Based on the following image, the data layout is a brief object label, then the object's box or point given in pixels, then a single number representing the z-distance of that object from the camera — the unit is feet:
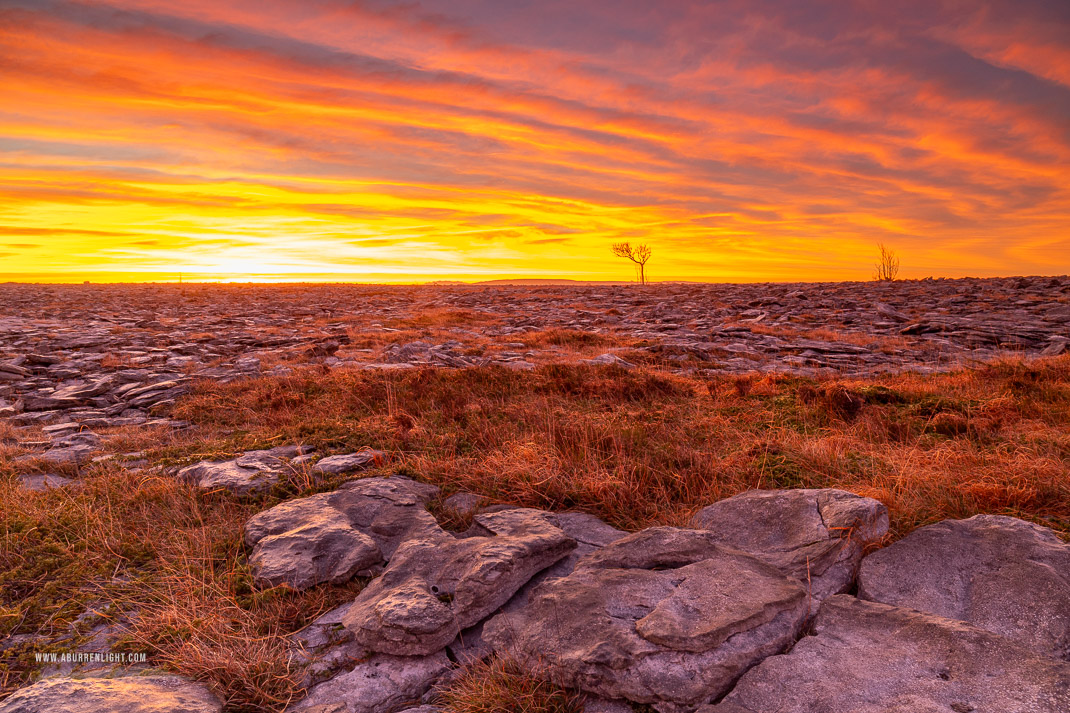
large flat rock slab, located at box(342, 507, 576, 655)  10.79
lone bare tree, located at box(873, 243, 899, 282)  175.94
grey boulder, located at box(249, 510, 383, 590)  13.01
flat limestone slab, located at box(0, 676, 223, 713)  9.01
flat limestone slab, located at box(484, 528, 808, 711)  8.98
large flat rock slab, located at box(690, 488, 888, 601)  11.65
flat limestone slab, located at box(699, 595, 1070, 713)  7.72
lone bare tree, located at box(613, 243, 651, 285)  264.93
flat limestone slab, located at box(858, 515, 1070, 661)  9.56
